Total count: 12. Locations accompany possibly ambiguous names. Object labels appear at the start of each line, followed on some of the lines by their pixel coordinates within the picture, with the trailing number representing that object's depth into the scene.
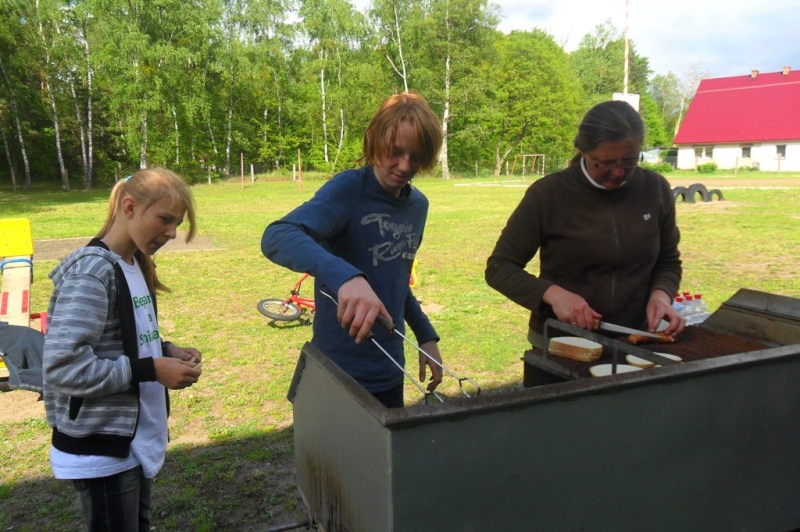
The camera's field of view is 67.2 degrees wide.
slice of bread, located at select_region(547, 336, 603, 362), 1.78
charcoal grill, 1.12
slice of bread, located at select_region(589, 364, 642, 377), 1.62
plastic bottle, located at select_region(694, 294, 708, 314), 4.21
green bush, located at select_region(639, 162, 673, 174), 37.77
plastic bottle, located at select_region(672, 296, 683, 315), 4.13
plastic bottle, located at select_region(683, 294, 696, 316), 4.06
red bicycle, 5.86
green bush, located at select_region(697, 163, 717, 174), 38.38
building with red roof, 39.22
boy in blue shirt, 1.69
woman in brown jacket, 1.96
